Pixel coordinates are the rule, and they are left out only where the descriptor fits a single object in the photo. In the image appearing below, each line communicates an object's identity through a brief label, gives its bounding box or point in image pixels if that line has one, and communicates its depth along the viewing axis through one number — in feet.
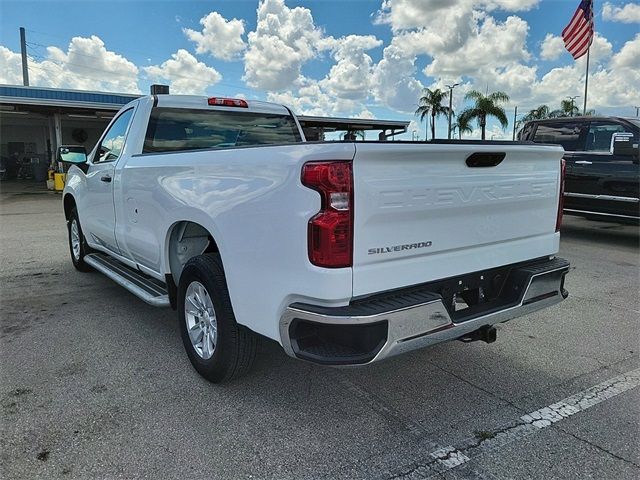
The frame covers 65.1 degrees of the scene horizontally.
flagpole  89.76
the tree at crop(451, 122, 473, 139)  124.36
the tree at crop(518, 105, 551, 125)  134.41
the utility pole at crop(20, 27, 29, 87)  133.90
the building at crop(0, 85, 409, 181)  73.15
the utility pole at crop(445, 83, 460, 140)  142.16
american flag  64.39
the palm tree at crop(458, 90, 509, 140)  118.62
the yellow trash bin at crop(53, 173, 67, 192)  68.03
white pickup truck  7.79
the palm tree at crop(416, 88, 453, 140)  144.15
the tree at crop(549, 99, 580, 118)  126.62
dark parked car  26.25
